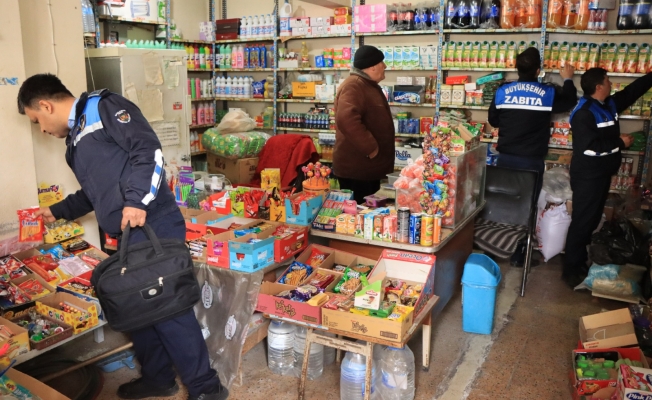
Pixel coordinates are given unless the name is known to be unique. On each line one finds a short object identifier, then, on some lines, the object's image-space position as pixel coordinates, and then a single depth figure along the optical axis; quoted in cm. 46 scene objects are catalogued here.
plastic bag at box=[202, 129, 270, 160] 671
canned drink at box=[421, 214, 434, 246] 333
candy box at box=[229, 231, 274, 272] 320
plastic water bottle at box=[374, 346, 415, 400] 309
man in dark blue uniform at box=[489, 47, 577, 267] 506
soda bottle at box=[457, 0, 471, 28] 594
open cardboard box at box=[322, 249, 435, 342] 283
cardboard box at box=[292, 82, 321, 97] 718
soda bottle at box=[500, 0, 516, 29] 576
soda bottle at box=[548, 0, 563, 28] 559
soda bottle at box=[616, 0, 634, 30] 532
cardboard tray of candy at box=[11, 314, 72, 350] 285
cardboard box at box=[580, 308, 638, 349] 334
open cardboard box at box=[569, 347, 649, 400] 289
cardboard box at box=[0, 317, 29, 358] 270
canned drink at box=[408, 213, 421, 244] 337
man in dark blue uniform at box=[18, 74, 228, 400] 267
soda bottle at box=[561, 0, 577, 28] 557
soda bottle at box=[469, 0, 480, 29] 589
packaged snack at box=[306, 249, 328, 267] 361
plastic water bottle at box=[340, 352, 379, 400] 306
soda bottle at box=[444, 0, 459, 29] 602
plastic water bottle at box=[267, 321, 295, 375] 339
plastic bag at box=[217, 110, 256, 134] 687
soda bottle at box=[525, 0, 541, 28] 567
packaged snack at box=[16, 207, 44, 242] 336
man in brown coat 453
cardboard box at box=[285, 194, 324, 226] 367
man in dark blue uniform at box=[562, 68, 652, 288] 464
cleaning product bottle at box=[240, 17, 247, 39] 759
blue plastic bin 383
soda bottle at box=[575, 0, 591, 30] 553
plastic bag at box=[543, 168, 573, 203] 539
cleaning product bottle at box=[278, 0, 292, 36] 726
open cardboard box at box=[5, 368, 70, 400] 259
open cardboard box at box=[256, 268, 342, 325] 302
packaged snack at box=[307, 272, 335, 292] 330
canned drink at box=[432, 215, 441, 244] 336
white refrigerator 479
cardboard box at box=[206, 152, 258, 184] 677
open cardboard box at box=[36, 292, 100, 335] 306
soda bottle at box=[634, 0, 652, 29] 525
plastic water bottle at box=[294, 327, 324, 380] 338
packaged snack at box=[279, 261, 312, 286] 341
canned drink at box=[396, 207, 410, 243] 339
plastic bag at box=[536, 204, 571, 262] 531
